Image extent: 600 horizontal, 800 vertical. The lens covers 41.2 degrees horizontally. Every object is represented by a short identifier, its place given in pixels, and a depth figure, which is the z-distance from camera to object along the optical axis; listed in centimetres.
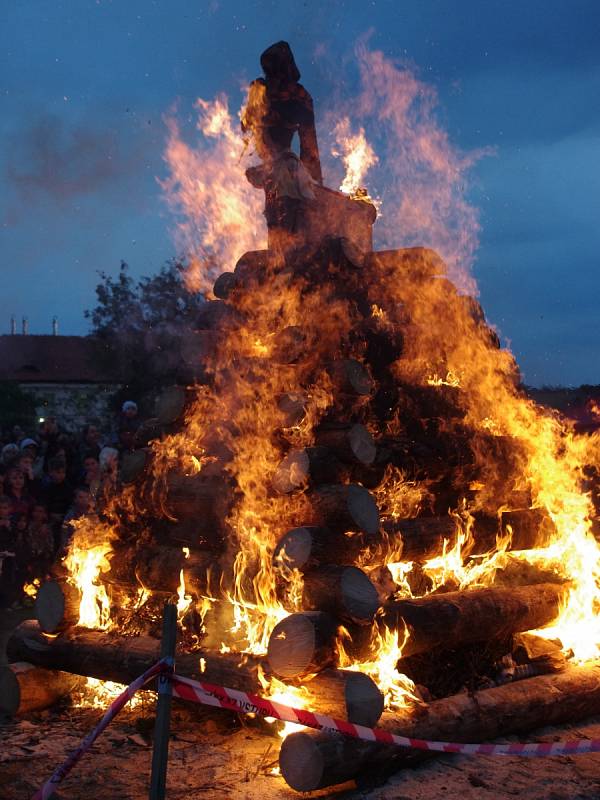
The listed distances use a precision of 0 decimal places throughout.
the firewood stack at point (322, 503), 629
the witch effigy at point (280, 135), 924
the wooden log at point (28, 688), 718
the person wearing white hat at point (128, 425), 1159
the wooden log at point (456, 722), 520
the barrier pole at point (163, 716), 452
